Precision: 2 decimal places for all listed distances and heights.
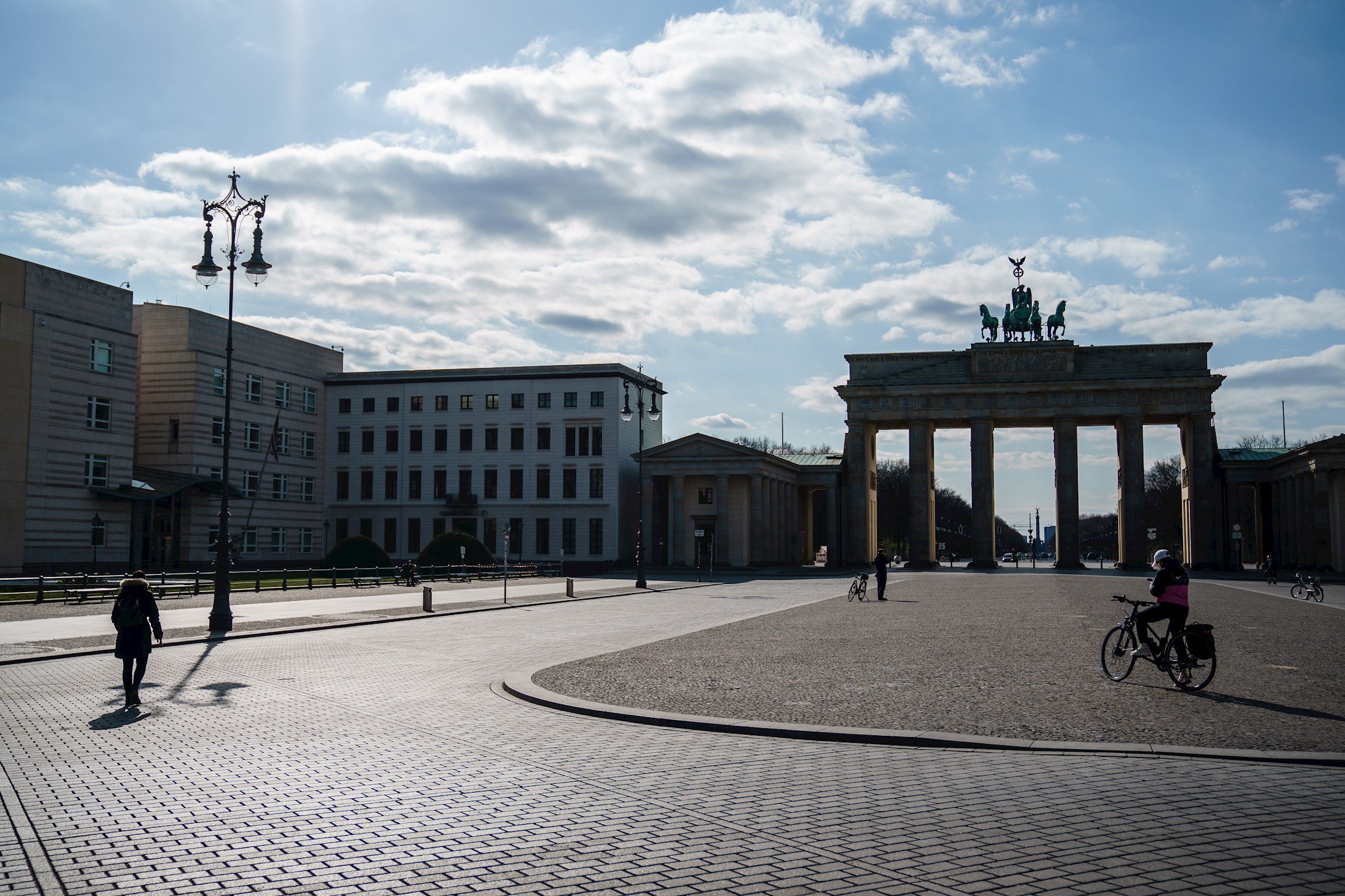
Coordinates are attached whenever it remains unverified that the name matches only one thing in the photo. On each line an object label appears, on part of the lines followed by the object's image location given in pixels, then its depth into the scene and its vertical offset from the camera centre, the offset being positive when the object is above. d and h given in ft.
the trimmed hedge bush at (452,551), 208.85 -1.75
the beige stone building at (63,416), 195.42 +23.87
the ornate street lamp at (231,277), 83.66 +21.64
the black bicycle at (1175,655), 49.23 -5.29
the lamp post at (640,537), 163.43 +0.74
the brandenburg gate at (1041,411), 272.31 +33.39
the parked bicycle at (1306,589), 134.72 -6.12
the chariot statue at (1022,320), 284.82 +57.65
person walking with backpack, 47.65 -3.72
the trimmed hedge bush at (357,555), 195.93 -2.23
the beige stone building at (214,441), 236.84 +24.06
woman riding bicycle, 49.57 -2.56
